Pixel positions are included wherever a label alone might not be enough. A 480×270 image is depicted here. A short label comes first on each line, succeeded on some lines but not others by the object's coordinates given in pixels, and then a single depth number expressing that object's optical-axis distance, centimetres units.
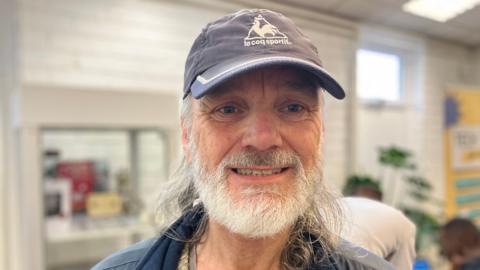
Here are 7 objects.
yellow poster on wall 368
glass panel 209
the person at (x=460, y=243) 227
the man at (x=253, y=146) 78
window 362
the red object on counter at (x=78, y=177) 219
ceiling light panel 179
